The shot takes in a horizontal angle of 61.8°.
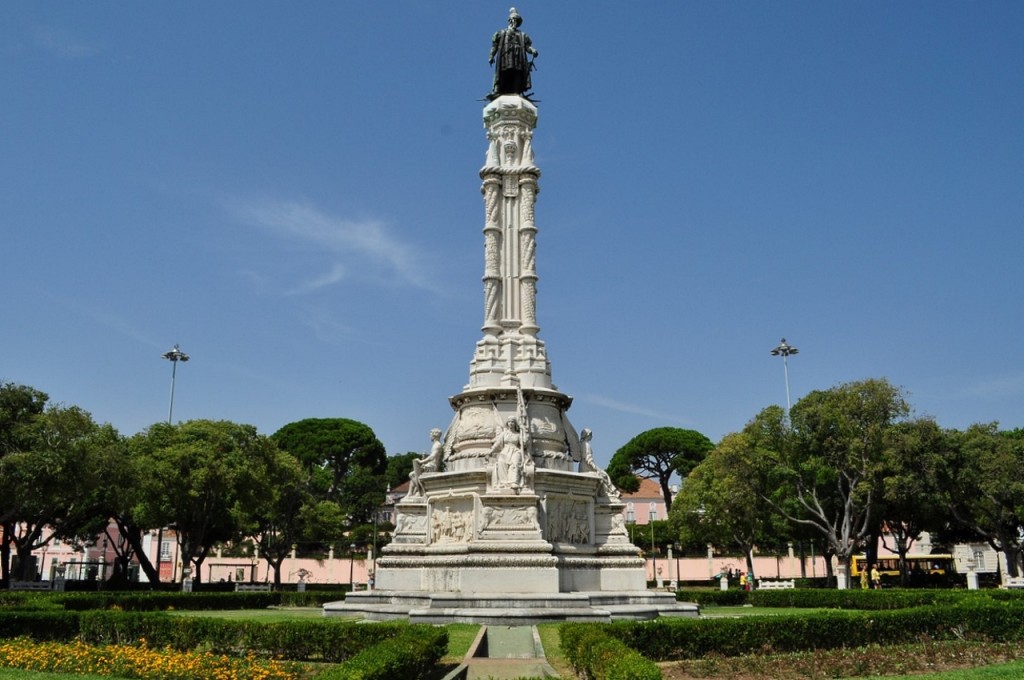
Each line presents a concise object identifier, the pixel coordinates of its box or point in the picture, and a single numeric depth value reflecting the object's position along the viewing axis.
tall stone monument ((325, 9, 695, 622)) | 23.30
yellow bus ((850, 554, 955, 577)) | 54.22
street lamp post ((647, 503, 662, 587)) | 55.55
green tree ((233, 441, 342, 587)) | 45.62
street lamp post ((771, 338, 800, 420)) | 57.00
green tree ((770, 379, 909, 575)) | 43.44
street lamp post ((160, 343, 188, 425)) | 56.72
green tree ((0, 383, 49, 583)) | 34.53
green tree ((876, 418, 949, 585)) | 42.44
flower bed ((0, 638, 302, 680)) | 13.20
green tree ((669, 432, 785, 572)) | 48.78
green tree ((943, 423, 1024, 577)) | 41.78
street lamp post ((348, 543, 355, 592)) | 58.95
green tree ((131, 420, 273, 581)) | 42.56
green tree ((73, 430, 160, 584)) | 37.28
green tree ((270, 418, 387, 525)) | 76.56
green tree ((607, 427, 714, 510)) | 81.75
